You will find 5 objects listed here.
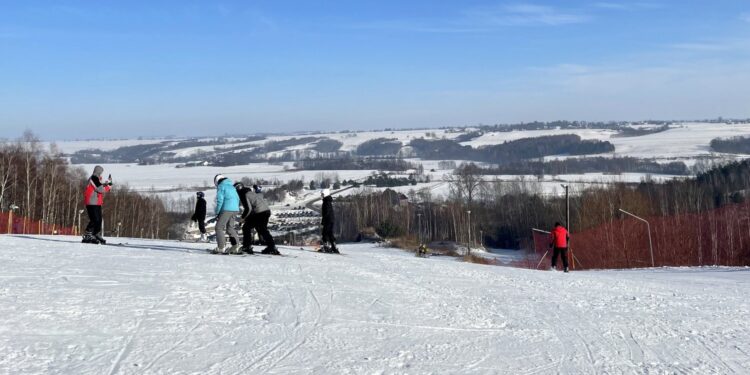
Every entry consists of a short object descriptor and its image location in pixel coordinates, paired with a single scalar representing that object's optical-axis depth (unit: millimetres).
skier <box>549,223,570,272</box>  20094
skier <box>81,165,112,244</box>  15820
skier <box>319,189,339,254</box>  17750
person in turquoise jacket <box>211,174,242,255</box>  13984
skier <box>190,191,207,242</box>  16062
